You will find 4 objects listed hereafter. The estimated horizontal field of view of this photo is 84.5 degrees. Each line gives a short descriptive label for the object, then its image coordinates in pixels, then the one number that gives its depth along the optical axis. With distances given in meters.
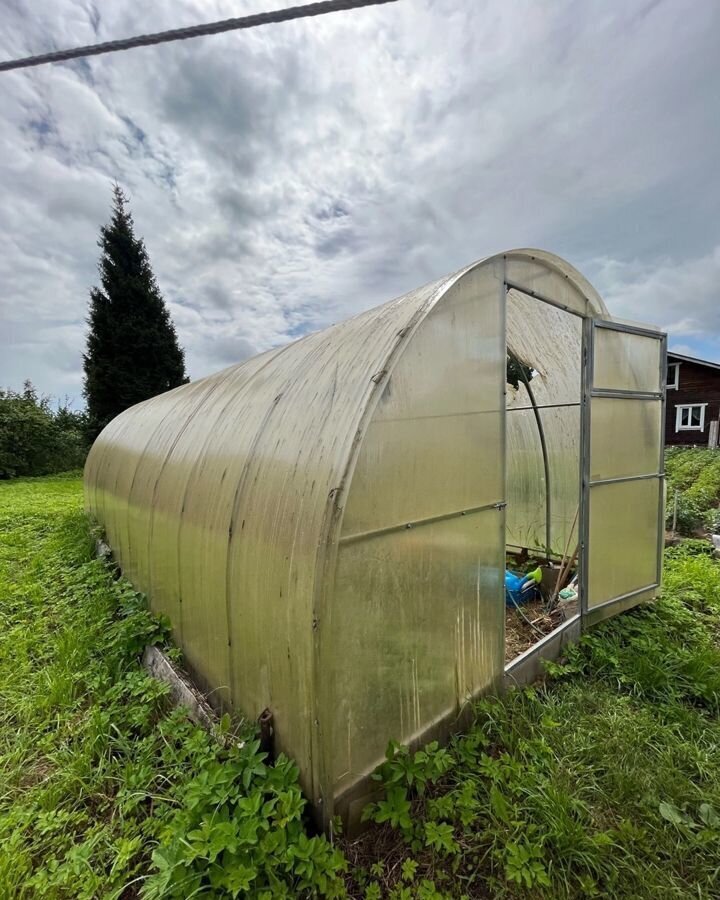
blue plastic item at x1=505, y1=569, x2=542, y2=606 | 4.05
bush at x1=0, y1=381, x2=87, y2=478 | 14.34
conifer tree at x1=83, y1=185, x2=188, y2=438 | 16.73
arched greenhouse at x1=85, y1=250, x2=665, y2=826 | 1.57
